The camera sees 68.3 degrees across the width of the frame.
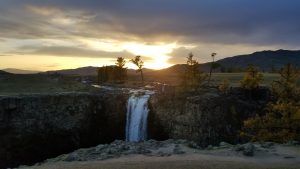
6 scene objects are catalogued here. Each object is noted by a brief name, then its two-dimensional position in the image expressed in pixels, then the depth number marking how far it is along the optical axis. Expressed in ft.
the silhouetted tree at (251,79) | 110.36
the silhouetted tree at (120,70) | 195.44
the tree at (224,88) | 108.56
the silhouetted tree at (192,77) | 109.04
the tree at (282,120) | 64.23
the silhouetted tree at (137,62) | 179.59
